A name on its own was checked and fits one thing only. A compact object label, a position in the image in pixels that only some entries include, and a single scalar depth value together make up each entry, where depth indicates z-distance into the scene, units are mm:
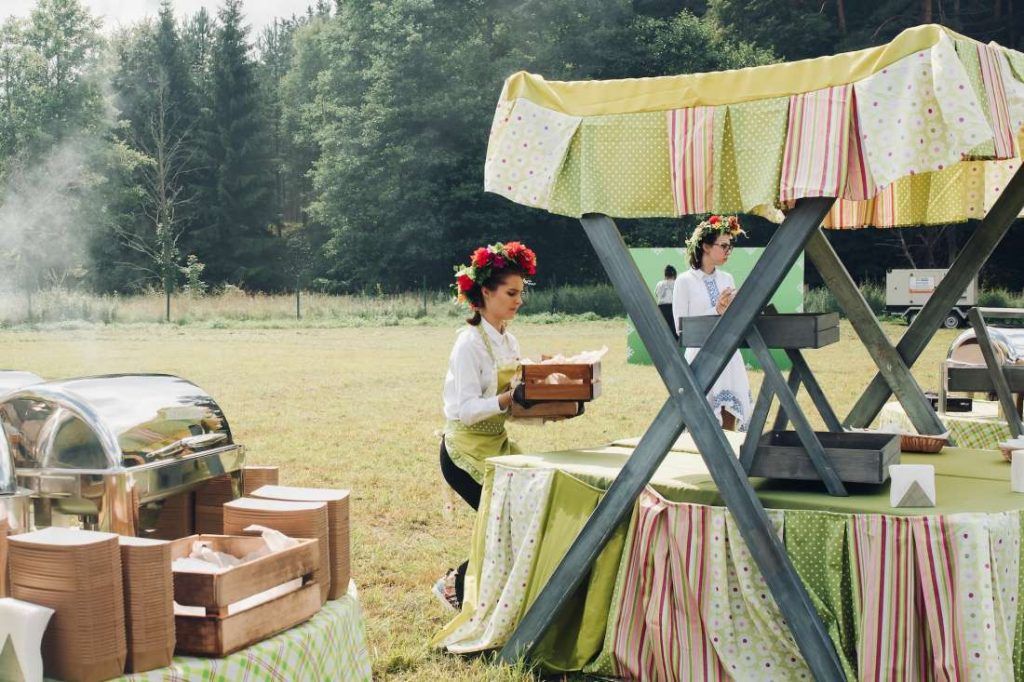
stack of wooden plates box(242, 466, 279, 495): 2939
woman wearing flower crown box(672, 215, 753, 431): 5824
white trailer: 23188
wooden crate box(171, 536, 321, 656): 2115
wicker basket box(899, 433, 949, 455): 3832
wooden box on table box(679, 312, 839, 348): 3084
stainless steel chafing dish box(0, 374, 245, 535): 2389
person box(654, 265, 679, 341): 12656
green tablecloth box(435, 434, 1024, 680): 2805
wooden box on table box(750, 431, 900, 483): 3104
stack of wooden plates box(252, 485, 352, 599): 2580
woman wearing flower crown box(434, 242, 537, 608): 3943
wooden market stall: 2693
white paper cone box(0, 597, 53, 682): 1850
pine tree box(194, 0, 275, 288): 42688
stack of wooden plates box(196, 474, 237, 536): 2881
